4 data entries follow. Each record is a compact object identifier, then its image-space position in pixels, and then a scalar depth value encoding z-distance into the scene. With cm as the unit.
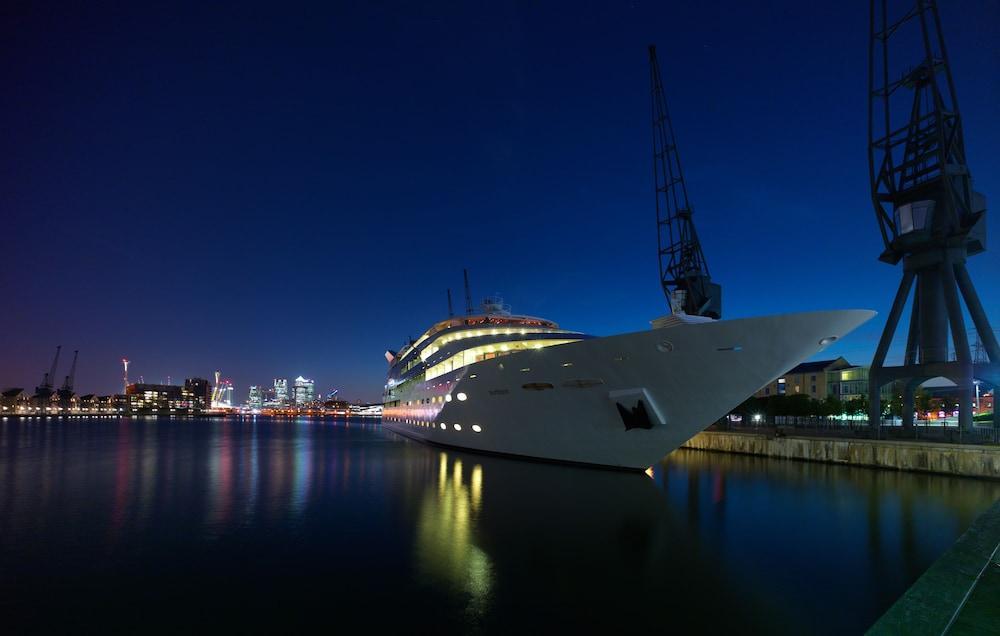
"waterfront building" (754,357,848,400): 7538
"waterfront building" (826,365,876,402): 7244
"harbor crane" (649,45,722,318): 4556
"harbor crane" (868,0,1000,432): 2770
